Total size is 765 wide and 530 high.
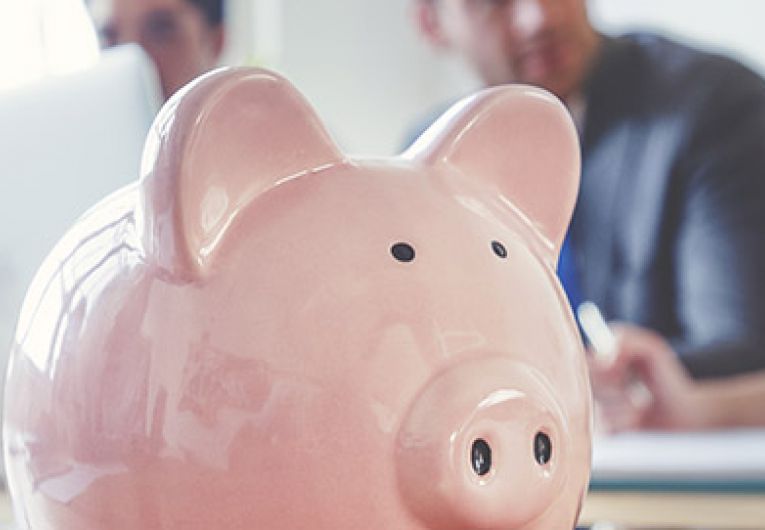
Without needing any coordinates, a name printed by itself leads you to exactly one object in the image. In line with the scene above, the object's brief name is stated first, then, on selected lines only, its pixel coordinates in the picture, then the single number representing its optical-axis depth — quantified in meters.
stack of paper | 1.00
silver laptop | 0.84
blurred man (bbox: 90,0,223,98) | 1.62
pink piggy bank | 0.58
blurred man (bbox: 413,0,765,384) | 1.67
